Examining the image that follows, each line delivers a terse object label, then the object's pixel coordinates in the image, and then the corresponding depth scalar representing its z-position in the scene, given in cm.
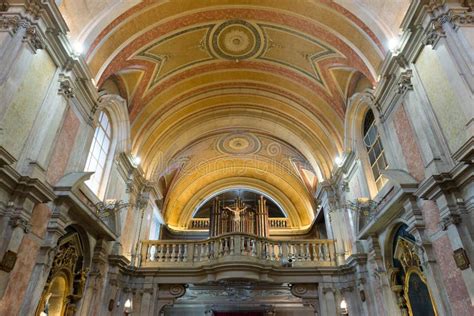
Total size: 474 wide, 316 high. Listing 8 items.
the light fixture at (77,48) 616
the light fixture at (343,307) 773
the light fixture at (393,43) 609
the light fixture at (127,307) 786
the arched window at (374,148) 748
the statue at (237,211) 1338
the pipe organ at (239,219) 1332
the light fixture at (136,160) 928
